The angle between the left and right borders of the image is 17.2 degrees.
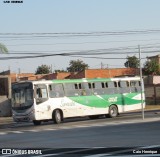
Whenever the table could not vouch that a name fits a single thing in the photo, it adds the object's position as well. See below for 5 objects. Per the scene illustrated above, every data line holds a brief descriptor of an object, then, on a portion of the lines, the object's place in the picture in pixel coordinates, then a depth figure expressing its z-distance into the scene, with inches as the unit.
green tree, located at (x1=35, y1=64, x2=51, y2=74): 4888.8
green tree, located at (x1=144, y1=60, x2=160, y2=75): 3610.7
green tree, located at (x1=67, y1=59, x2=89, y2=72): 4720.7
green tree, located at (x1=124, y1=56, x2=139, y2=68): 4399.1
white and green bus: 1302.9
